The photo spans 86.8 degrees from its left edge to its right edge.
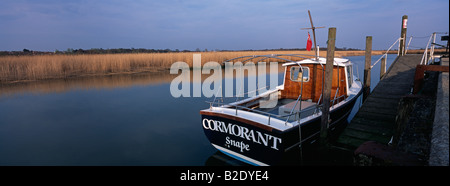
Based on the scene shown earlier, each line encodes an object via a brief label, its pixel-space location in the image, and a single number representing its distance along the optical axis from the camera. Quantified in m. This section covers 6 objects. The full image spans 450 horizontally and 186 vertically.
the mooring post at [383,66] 11.02
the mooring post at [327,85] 5.96
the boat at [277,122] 5.16
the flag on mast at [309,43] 8.42
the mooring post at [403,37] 11.68
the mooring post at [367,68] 9.82
